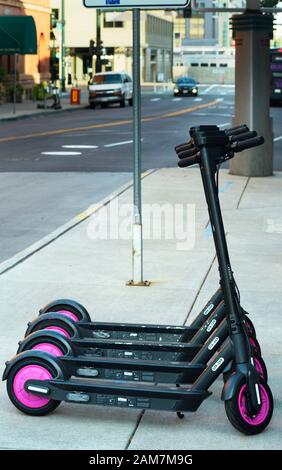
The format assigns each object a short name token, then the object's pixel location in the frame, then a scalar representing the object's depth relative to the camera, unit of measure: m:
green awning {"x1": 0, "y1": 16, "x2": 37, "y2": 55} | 54.06
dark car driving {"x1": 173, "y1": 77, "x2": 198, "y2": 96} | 77.81
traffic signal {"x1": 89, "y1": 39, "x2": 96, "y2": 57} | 66.94
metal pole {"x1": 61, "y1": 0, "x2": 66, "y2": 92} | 69.66
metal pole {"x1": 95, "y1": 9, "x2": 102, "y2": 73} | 66.81
